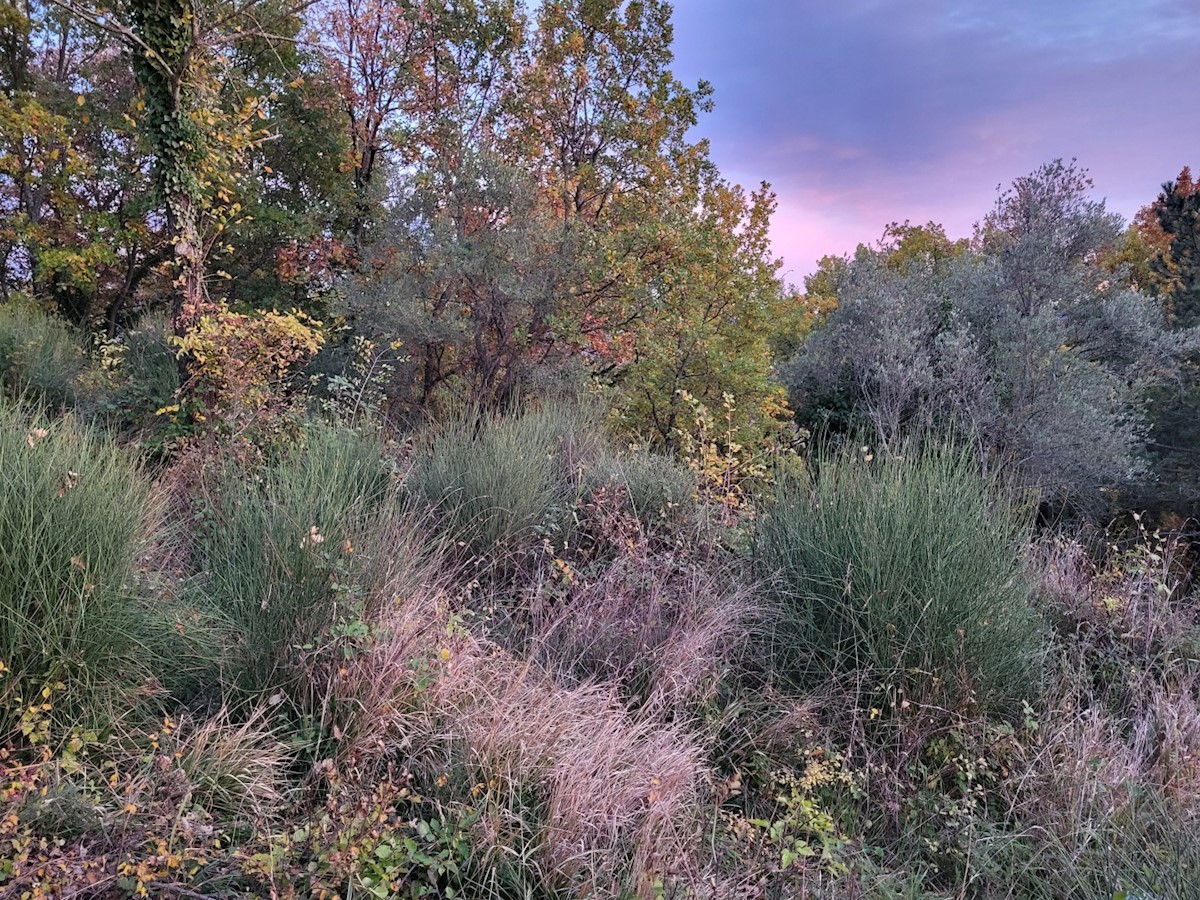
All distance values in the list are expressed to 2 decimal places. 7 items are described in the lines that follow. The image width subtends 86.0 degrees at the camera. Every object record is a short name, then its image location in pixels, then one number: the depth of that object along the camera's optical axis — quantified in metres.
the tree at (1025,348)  9.15
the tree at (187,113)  4.90
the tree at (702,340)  7.87
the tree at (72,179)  11.31
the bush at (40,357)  7.14
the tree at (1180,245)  13.40
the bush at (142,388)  5.62
